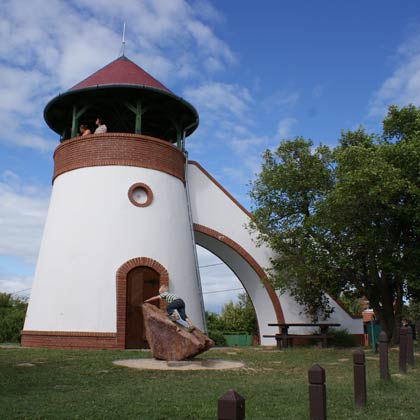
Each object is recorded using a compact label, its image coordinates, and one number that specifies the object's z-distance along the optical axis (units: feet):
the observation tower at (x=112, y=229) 49.21
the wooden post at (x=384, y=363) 27.27
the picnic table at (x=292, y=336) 57.36
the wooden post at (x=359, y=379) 21.58
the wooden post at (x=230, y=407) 10.28
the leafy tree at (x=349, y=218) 44.36
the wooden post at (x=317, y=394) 16.63
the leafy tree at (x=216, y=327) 70.29
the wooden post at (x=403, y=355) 33.11
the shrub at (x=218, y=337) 69.77
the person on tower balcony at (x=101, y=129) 55.73
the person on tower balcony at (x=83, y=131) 56.59
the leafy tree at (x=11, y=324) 68.08
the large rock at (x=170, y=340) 34.71
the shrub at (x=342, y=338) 62.80
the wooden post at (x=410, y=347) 35.01
